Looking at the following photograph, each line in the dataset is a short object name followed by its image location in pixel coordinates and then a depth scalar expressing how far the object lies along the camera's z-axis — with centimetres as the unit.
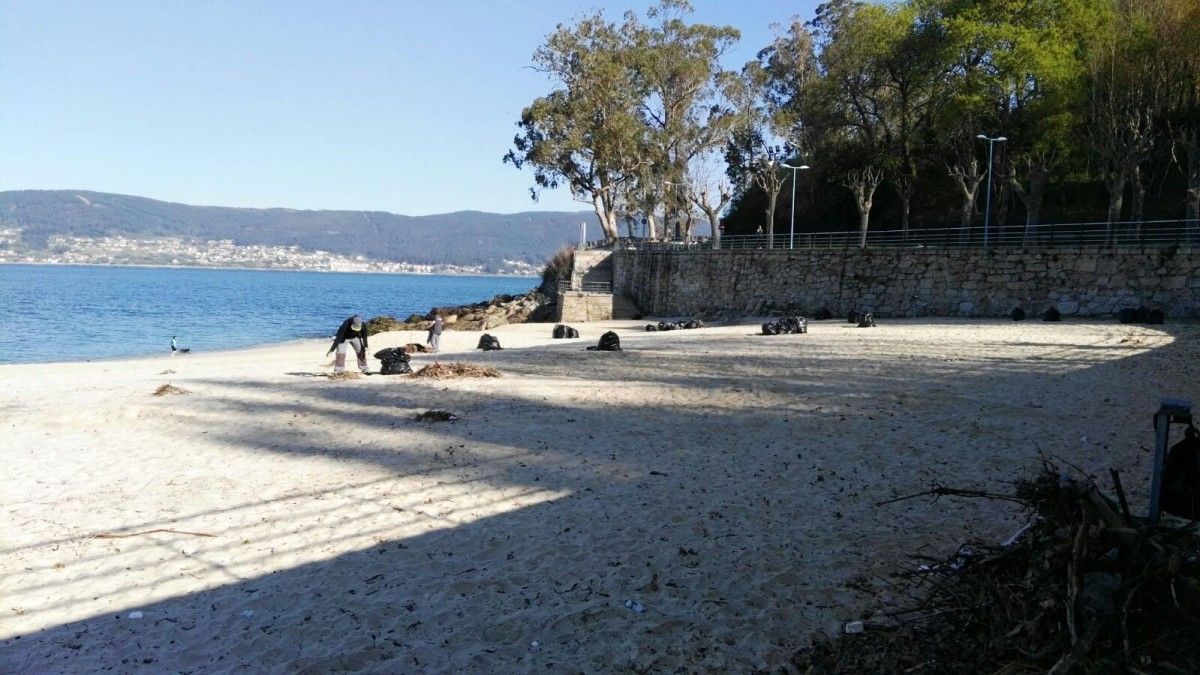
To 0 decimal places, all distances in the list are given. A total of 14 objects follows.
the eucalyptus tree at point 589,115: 4609
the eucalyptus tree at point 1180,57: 3147
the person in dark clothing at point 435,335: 2260
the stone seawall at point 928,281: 2380
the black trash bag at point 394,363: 1656
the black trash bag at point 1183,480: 389
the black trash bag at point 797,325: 2408
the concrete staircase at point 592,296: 4184
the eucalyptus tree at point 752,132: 4878
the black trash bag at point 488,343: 2420
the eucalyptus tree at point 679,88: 4844
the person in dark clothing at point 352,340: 1694
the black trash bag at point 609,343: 2043
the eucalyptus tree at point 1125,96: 2833
